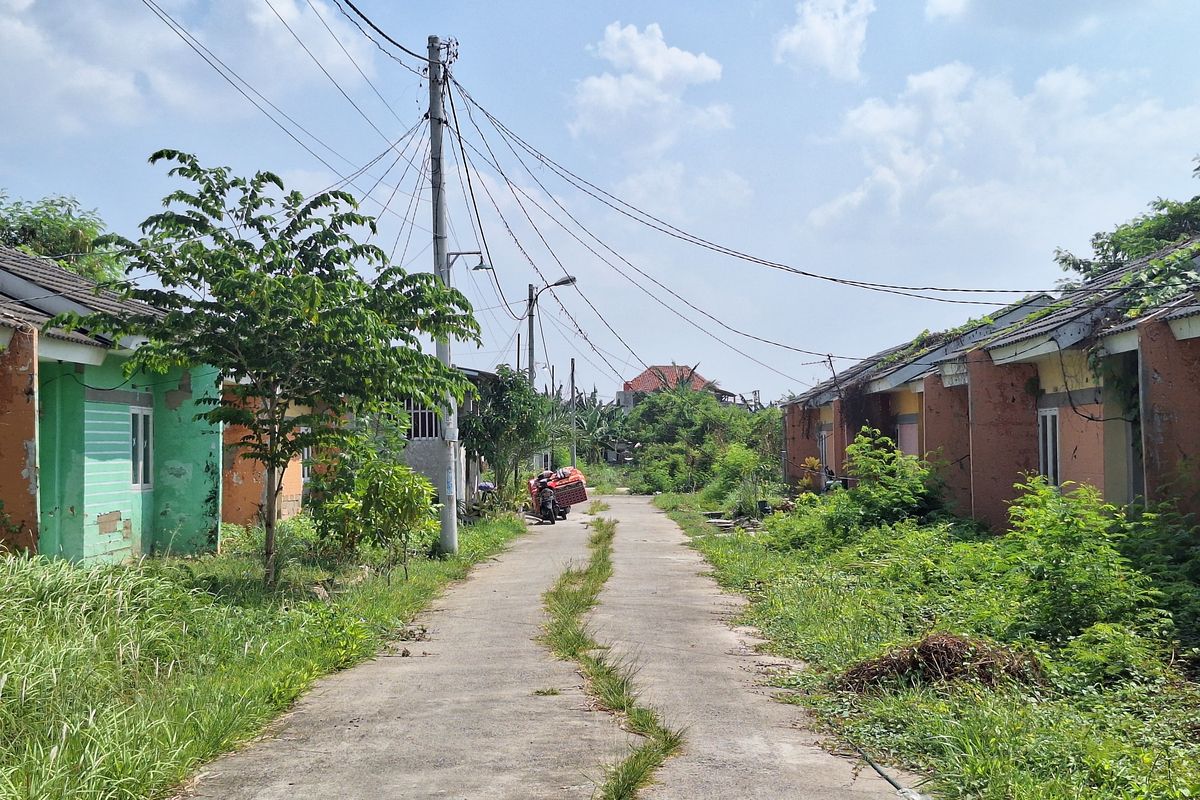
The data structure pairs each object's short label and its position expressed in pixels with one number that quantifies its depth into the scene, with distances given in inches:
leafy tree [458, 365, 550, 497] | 961.5
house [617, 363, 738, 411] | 2719.0
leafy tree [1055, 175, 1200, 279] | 753.0
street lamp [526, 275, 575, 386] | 1163.3
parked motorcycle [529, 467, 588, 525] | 1013.2
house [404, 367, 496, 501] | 936.9
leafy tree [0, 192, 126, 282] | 927.0
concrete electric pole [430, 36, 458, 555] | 640.4
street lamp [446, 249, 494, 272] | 738.2
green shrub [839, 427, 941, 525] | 611.8
